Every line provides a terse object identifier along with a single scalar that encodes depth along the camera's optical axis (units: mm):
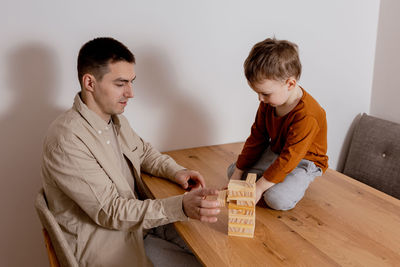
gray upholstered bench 1938
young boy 1241
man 1170
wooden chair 1088
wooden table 998
